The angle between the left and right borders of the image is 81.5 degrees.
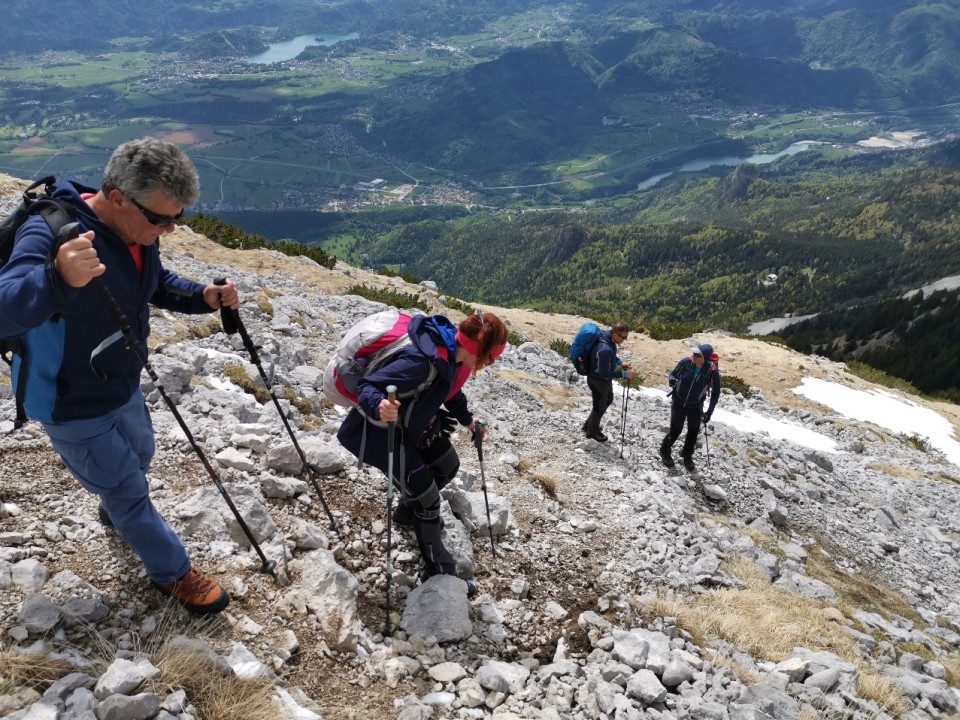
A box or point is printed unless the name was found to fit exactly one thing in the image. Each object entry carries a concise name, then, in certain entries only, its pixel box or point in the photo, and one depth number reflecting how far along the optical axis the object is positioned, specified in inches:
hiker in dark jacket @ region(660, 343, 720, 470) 466.3
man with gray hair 117.0
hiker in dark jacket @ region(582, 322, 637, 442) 479.2
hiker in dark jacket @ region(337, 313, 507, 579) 183.3
